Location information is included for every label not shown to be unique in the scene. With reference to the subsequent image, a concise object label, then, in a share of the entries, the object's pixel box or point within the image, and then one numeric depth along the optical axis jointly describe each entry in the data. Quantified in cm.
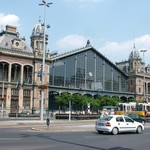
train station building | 6044
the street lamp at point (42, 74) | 3175
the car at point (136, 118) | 2870
